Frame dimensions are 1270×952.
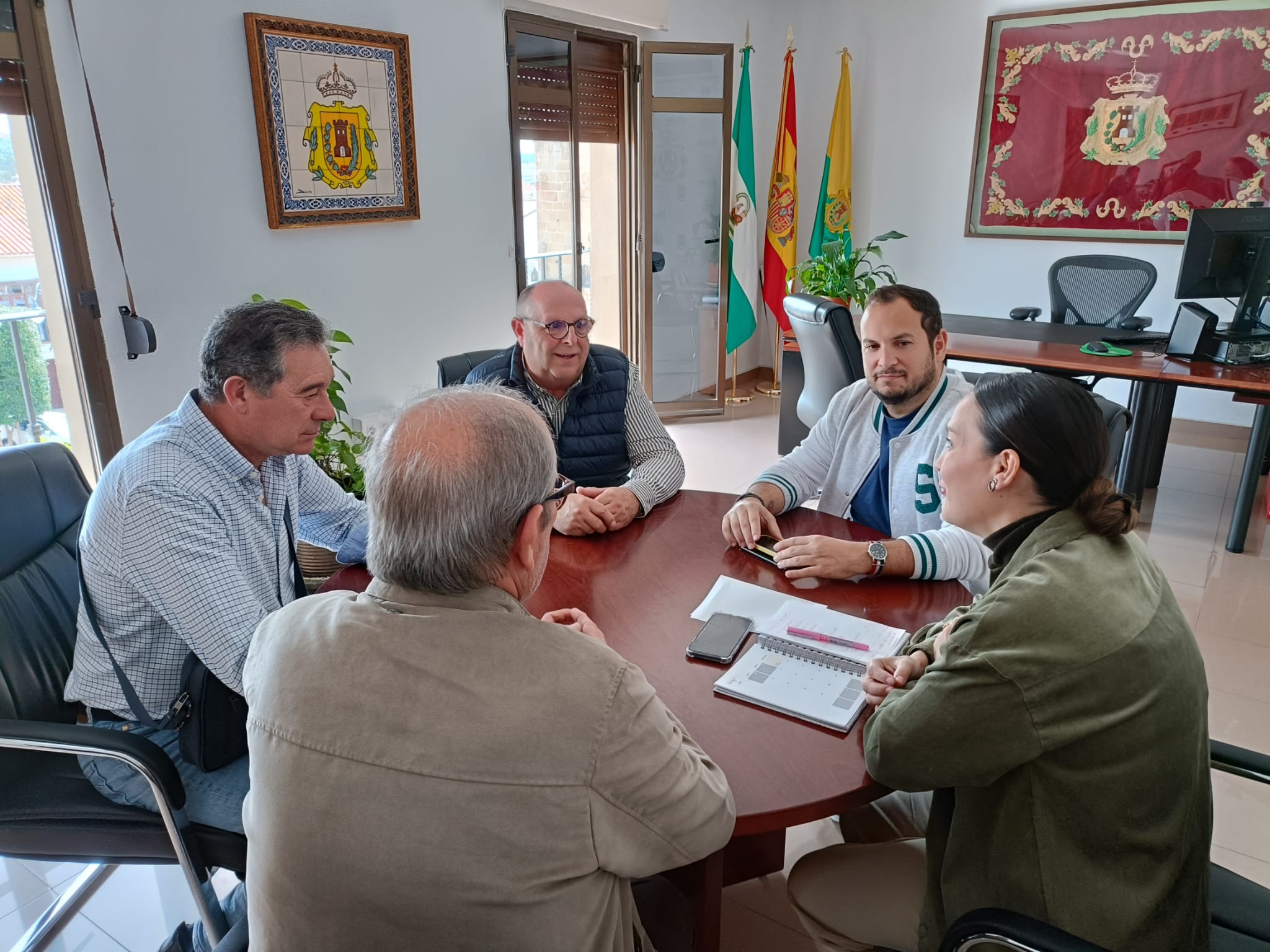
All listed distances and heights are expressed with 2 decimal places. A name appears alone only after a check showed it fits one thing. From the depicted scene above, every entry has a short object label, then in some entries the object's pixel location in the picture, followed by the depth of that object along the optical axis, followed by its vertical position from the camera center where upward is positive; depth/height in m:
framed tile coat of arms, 3.17 +0.33
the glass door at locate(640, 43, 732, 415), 5.08 -0.07
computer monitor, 3.66 -0.21
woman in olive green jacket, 1.01 -0.59
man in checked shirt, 1.38 -0.51
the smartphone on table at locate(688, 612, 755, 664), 1.39 -0.67
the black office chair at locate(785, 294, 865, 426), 3.69 -0.57
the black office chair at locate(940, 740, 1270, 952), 0.98 -0.83
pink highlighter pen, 1.41 -0.68
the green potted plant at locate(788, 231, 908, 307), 5.00 -0.37
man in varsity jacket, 1.95 -0.53
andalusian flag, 5.45 -0.15
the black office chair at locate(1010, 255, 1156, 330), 4.52 -0.42
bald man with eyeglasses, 2.22 -0.47
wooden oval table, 1.12 -0.69
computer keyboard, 4.04 -0.58
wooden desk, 3.44 -0.64
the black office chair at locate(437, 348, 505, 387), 2.69 -0.47
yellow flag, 5.68 +0.15
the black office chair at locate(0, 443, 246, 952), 1.29 -0.77
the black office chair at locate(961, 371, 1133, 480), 2.50 -0.59
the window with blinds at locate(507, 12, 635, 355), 4.32 +0.26
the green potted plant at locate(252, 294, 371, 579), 2.80 -0.82
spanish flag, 5.68 -0.01
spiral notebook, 1.26 -0.68
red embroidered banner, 4.74 +0.49
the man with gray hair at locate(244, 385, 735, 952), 0.79 -0.48
